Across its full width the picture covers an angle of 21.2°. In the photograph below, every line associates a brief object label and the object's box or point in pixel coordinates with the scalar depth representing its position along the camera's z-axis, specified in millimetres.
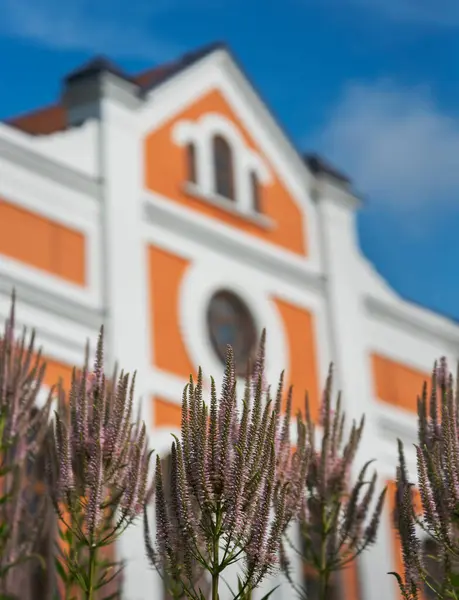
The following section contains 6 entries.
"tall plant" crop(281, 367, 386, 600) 7023
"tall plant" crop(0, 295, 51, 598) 7293
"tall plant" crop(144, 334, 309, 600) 4785
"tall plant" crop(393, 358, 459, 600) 5293
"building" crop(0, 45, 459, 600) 14586
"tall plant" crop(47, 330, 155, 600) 5508
